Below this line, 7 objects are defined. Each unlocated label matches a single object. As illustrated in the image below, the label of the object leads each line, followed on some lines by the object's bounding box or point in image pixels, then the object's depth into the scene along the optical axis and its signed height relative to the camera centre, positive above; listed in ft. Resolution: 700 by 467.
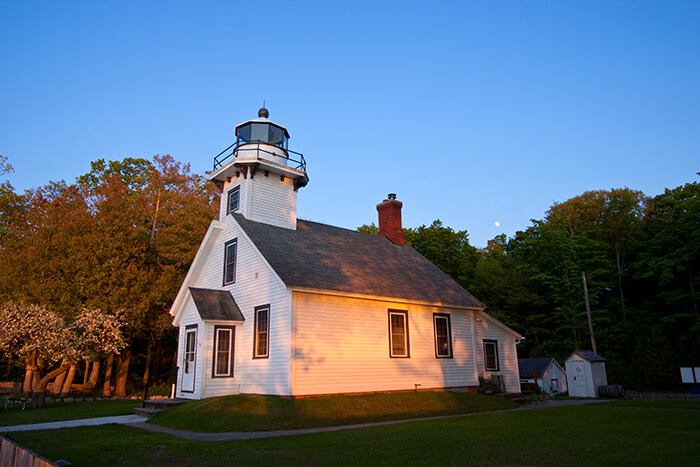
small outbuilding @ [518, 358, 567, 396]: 106.73 -2.57
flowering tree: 64.28 +4.98
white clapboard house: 50.39 +6.48
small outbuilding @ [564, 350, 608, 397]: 80.79 -2.05
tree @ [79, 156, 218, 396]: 80.07 +22.96
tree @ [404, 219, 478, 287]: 139.61 +33.18
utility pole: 96.78 +9.22
